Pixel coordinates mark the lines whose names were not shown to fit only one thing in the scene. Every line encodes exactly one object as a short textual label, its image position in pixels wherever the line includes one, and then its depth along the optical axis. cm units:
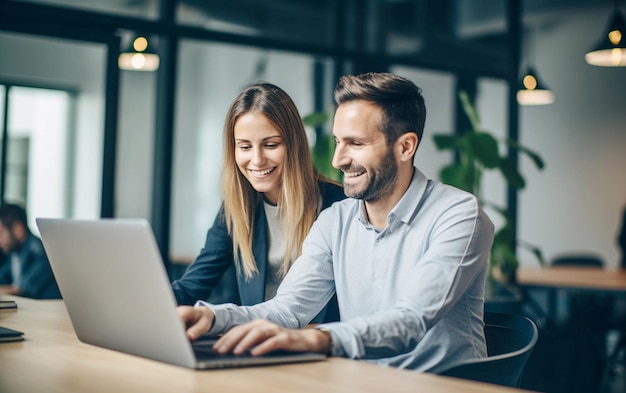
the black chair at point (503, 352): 169
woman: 250
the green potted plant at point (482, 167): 486
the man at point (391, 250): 179
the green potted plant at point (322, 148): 494
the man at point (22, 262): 472
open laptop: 142
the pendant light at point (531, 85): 664
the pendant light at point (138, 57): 501
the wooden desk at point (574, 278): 492
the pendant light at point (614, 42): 557
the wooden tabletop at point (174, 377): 129
